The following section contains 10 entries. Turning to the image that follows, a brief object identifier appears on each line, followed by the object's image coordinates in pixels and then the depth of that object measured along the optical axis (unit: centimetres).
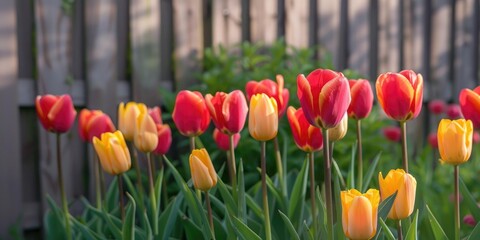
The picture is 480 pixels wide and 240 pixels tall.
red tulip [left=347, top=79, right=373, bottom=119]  150
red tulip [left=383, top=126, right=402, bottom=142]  299
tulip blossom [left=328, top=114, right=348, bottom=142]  145
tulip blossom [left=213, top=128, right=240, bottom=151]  173
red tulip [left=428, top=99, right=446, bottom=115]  332
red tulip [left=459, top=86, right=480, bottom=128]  149
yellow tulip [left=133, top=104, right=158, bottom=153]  158
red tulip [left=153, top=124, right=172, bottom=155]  170
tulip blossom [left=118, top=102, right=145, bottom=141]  165
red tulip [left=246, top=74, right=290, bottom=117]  154
